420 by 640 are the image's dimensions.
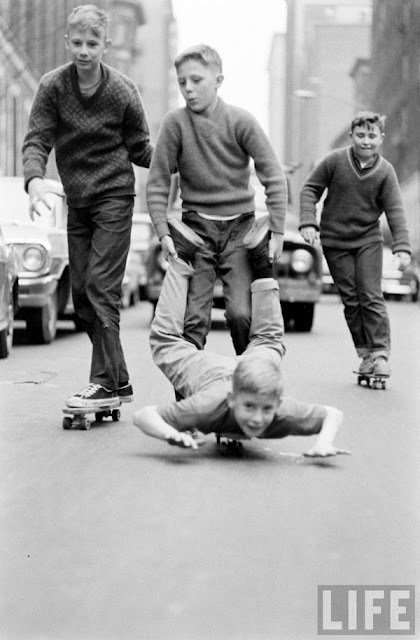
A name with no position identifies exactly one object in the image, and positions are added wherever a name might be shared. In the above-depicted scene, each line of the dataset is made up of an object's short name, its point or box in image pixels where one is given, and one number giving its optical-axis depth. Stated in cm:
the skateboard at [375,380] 1031
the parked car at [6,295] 1254
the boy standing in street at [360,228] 1048
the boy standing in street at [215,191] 730
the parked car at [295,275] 1778
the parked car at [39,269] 1450
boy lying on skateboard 609
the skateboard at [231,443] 653
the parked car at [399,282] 3133
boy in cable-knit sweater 762
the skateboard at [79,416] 745
